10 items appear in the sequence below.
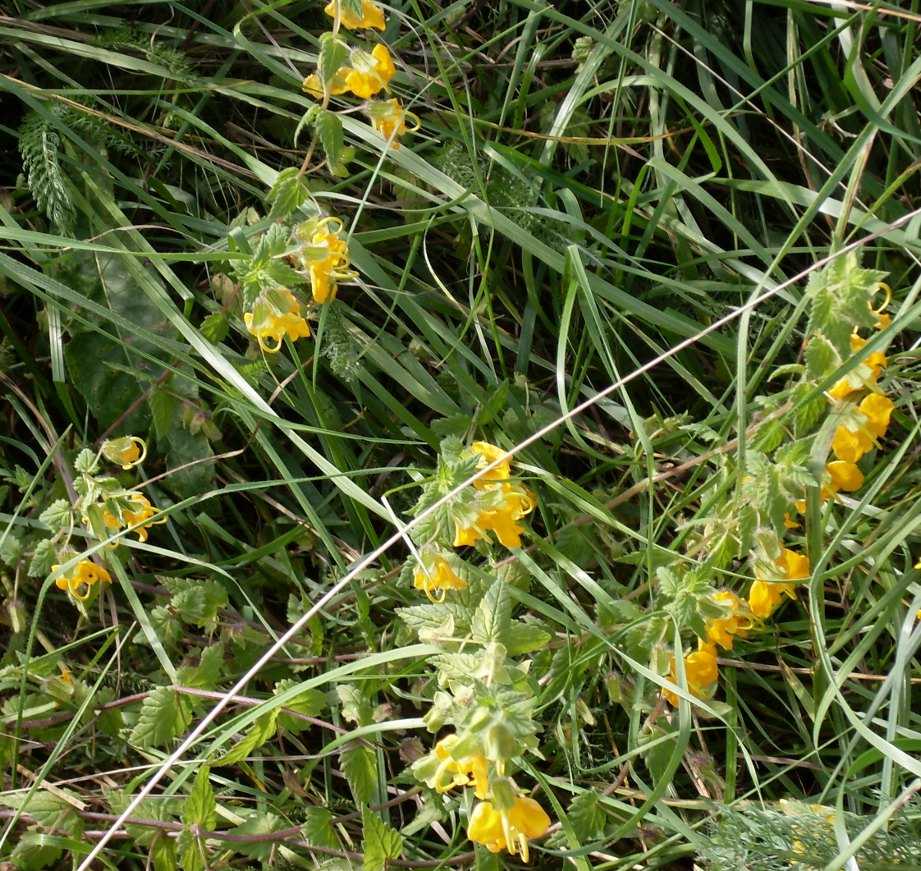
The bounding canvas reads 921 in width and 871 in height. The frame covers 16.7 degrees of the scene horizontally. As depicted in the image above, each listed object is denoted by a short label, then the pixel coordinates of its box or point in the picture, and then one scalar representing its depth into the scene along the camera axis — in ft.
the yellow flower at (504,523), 2.37
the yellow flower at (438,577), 2.38
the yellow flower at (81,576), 2.49
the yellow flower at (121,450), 2.52
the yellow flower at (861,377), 2.31
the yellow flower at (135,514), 2.49
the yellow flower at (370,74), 2.40
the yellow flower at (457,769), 2.26
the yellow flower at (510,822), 2.29
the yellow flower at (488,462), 2.39
